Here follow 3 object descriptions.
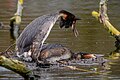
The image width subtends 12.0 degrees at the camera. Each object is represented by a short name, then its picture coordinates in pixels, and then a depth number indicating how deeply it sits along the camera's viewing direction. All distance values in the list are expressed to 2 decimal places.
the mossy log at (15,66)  10.90
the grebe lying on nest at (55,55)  13.93
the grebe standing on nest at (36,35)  13.88
